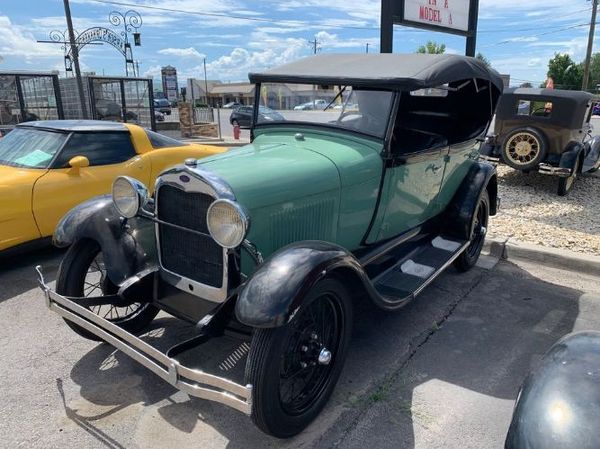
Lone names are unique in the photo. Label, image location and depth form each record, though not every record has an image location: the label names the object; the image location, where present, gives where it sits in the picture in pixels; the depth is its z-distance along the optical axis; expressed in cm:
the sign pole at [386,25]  625
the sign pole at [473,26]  736
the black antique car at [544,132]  801
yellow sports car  459
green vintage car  233
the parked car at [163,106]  3457
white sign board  648
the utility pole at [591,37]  2500
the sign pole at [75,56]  1272
